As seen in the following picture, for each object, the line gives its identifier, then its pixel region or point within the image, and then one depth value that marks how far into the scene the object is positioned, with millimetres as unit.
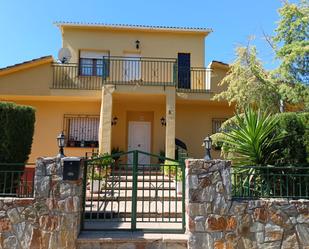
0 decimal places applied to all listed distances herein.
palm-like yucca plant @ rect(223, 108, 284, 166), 5465
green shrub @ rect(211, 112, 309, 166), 5627
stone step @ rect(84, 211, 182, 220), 5307
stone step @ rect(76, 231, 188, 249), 4365
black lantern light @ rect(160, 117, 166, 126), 10710
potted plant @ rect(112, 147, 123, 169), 10048
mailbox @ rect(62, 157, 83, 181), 4405
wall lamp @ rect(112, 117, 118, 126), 10608
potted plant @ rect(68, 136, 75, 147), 10446
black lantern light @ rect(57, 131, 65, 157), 4704
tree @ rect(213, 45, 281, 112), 8286
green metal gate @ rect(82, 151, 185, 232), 4706
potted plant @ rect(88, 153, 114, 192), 6977
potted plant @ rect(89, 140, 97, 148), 10433
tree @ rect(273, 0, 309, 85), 7261
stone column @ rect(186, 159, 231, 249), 4314
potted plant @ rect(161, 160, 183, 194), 6663
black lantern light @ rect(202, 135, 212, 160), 4621
